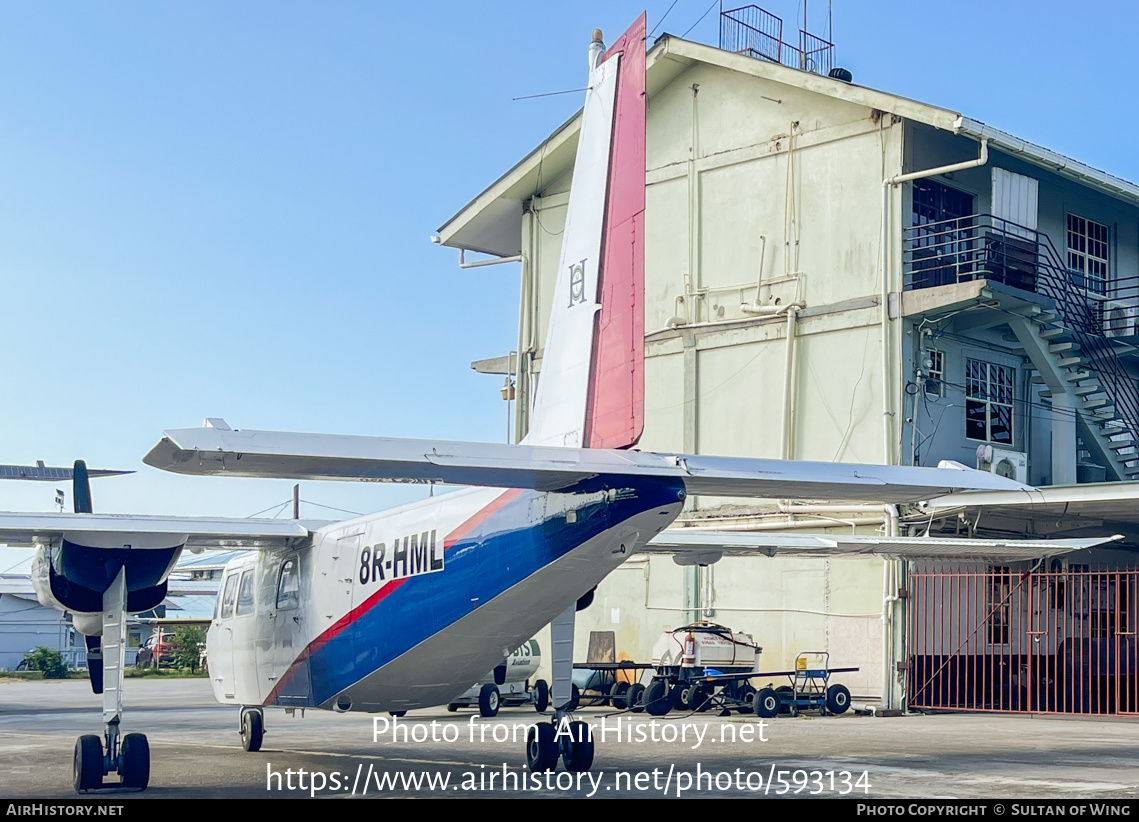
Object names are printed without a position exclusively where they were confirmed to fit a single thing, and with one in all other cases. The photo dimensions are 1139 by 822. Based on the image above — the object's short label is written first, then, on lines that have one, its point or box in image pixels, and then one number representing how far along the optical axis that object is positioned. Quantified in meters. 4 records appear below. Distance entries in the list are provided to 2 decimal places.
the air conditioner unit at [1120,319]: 27.72
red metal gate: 24.65
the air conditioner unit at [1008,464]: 25.47
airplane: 9.44
